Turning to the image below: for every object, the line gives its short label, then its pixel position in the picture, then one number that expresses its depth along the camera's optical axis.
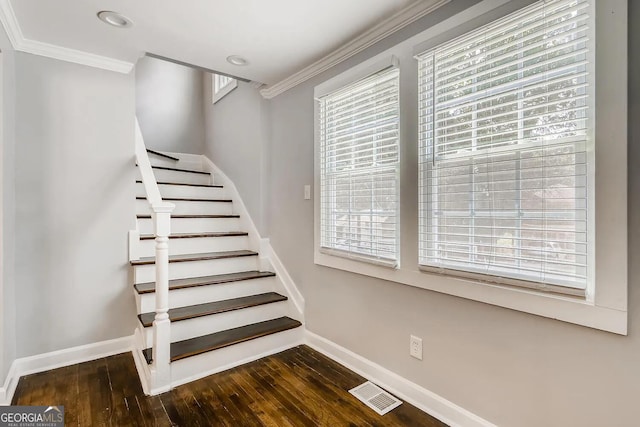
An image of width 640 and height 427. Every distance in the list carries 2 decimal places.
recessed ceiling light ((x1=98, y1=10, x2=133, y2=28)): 1.88
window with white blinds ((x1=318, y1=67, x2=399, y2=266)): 2.04
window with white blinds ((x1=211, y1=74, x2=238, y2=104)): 3.69
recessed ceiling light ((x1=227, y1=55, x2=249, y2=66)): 2.43
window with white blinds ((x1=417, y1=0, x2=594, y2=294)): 1.29
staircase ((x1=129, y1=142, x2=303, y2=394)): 2.16
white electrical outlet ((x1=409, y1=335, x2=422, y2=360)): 1.88
